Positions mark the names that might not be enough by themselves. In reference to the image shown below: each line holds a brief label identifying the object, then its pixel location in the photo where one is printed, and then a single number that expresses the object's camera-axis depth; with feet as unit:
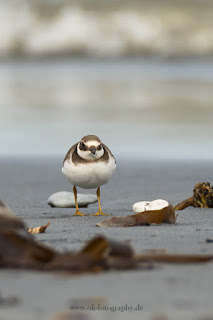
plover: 38.55
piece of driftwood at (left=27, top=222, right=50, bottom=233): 26.66
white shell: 36.03
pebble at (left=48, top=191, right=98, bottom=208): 44.37
